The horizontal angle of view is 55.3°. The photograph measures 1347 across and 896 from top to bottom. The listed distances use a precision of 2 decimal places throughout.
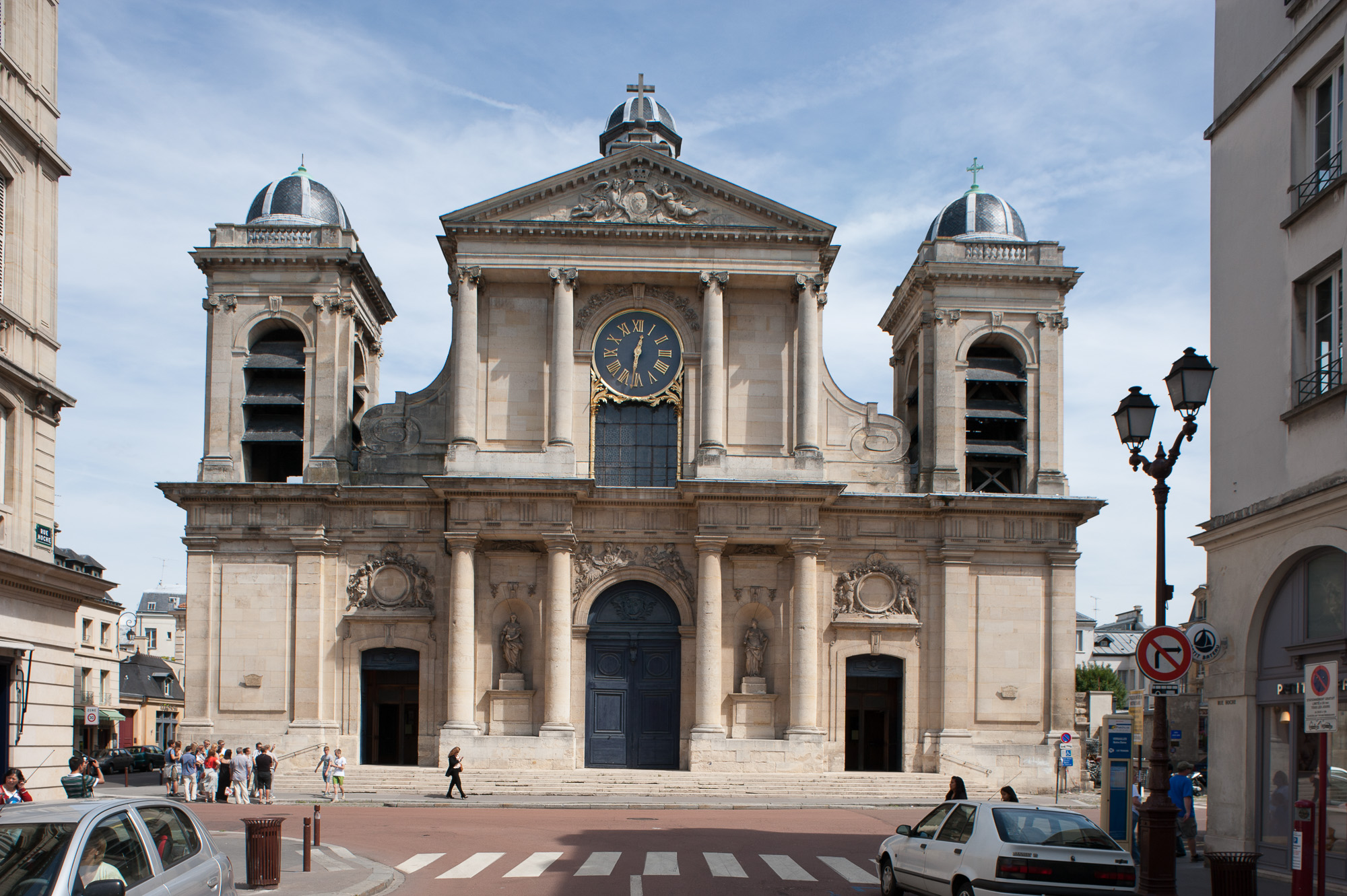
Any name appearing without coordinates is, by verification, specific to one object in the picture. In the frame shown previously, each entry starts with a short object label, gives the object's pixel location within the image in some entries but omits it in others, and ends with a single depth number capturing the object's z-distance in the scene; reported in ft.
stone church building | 126.00
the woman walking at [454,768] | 106.22
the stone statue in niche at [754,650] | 127.54
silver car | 27.63
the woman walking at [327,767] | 105.48
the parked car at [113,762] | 172.96
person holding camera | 77.77
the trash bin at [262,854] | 52.85
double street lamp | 48.37
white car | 43.62
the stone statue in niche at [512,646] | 127.03
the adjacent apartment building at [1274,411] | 56.49
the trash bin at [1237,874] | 45.42
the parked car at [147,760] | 178.91
